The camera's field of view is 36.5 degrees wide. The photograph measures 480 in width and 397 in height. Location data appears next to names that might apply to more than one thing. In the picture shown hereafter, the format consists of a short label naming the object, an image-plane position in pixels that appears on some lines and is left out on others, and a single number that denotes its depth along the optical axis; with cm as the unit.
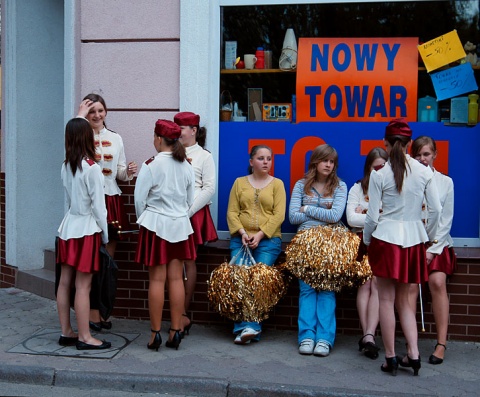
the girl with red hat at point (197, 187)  639
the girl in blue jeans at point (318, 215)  603
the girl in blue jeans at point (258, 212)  627
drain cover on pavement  577
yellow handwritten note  655
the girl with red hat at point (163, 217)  572
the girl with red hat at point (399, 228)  521
